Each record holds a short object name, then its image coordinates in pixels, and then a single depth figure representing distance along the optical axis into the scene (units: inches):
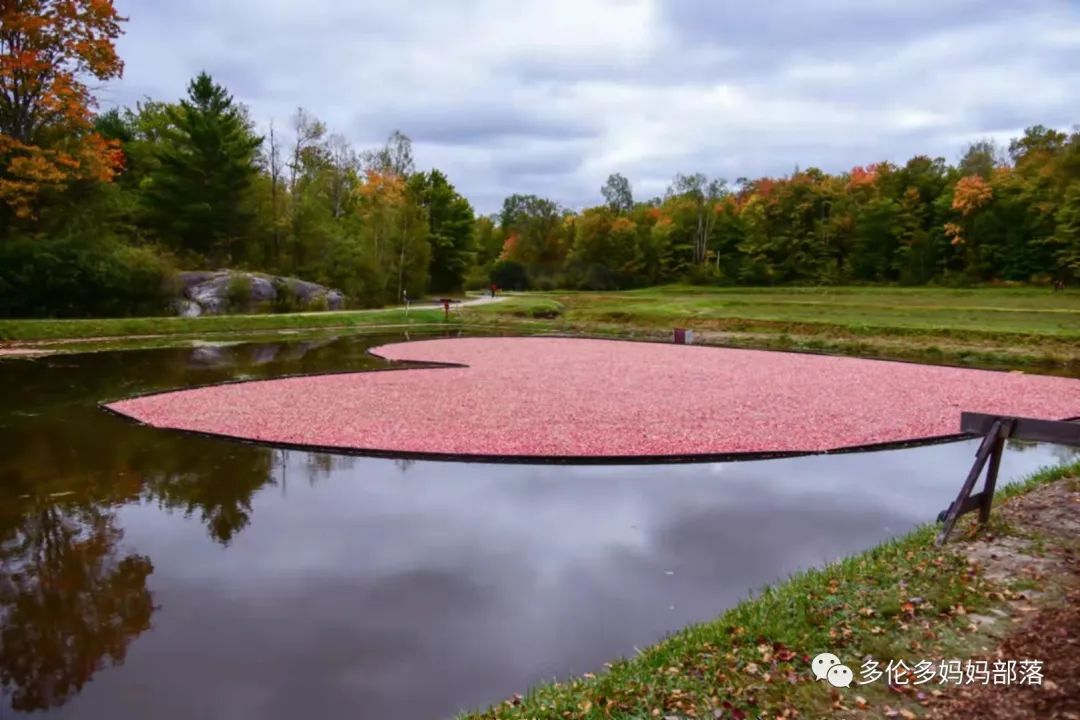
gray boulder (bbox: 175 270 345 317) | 1218.6
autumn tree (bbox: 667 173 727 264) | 2913.4
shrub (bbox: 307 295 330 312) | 1384.1
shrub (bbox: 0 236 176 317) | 1036.5
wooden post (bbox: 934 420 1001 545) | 219.9
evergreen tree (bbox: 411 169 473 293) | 2102.7
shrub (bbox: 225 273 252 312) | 1244.8
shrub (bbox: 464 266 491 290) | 2787.9
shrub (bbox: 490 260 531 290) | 2687.0
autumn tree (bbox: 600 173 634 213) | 3607.3
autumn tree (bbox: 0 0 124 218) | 1084.5
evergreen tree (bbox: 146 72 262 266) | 1368.1
